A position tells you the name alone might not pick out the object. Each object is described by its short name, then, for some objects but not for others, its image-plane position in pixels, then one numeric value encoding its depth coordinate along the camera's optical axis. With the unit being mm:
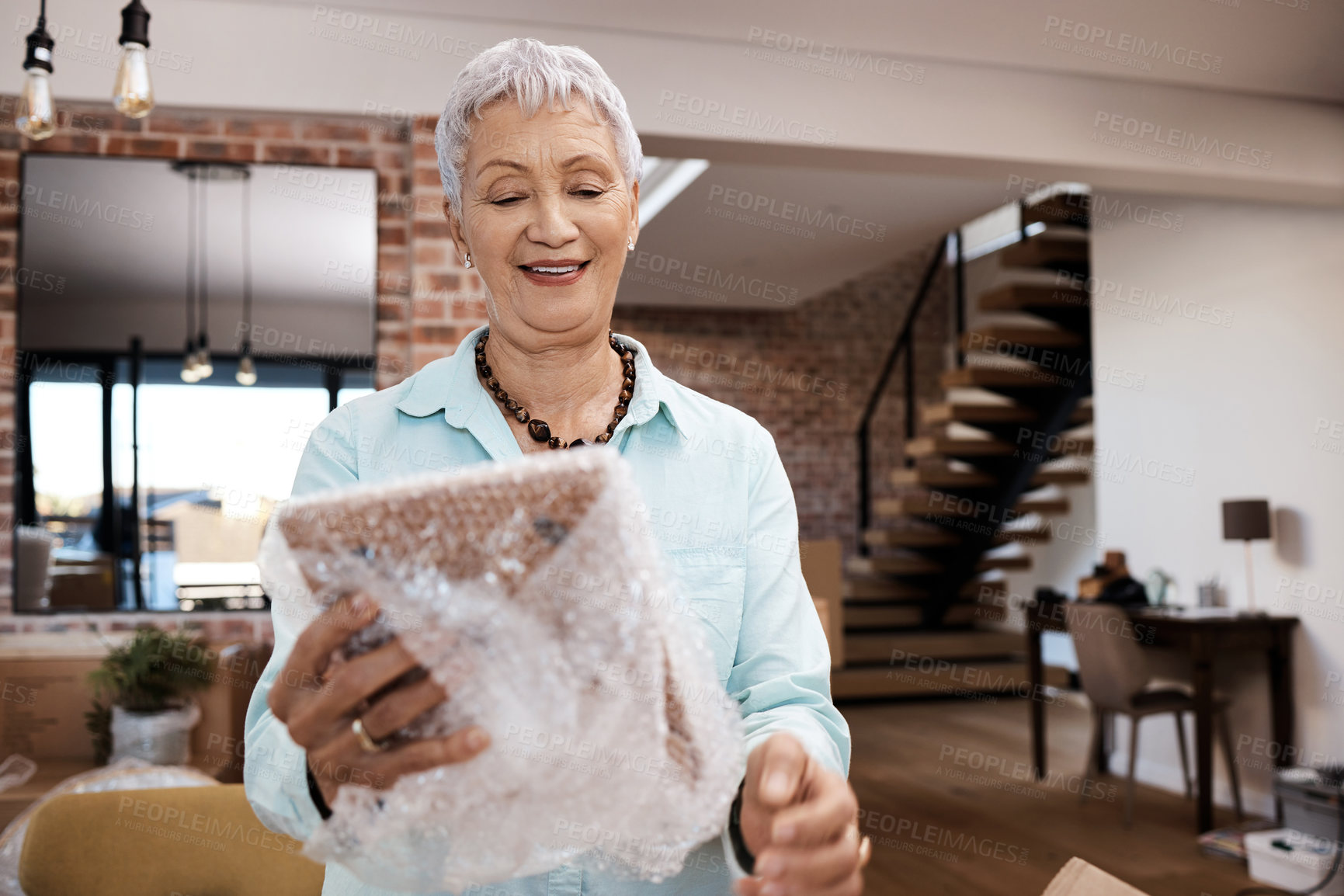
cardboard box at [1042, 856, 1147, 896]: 1231
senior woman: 929
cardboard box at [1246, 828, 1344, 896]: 3586
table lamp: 4547
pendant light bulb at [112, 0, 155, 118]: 2121
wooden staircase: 6992
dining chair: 4668
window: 3123
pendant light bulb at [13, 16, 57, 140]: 2217
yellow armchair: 1663
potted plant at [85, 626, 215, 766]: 2607
